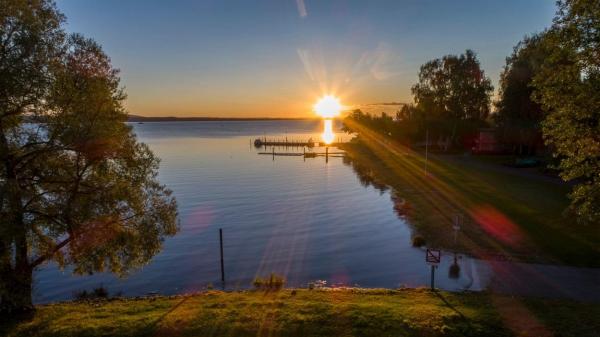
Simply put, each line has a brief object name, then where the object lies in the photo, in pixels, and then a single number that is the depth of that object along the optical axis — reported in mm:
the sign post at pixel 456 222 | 21538
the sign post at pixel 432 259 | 16516
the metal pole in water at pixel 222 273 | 22334
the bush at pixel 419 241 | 26719
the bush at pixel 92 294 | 20338
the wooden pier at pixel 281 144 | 123412
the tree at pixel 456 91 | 88500
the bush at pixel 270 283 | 18719
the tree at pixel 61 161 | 11969
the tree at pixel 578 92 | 13594
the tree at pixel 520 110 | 54594
